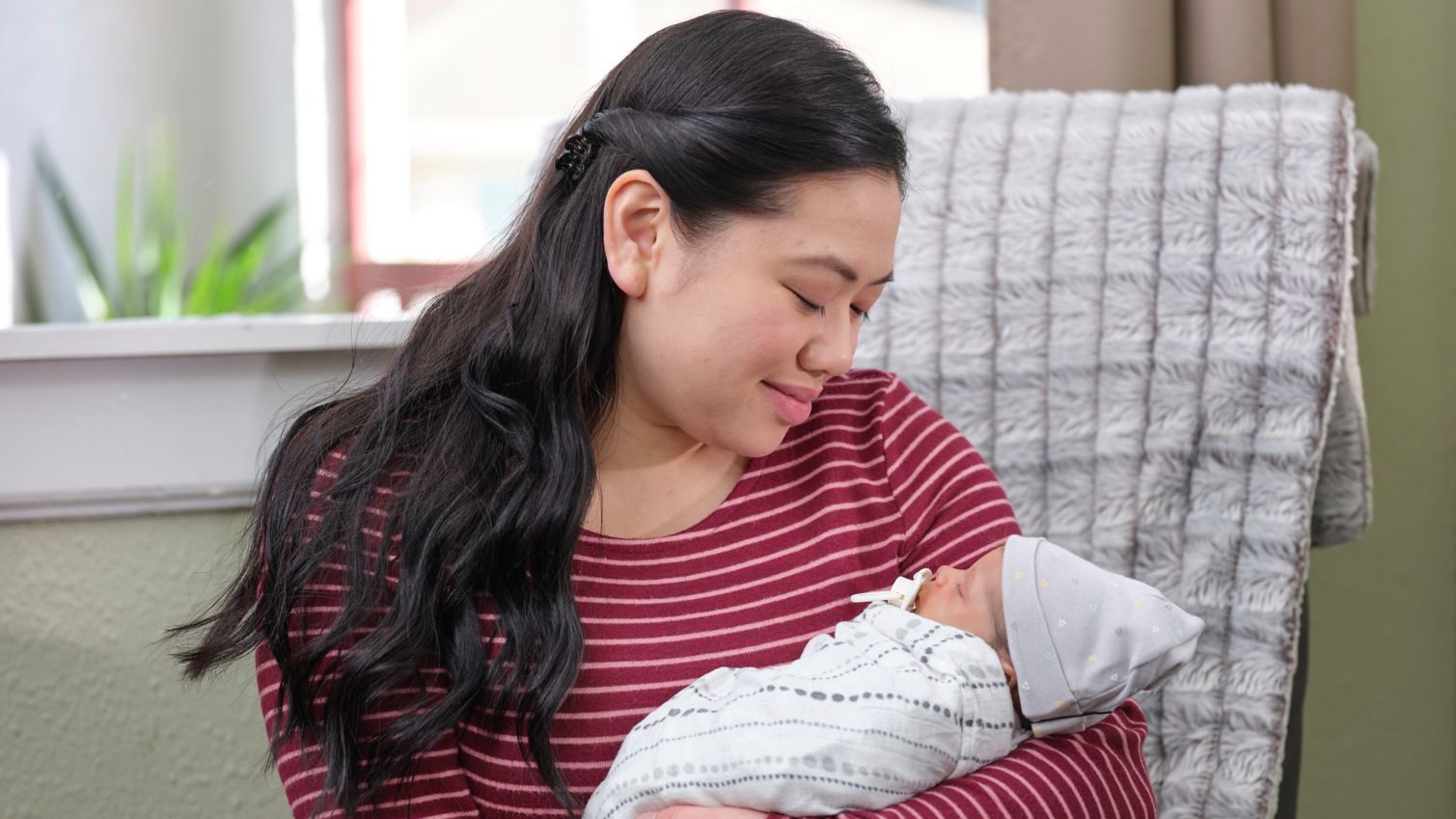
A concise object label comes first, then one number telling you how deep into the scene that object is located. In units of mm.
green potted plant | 1792
